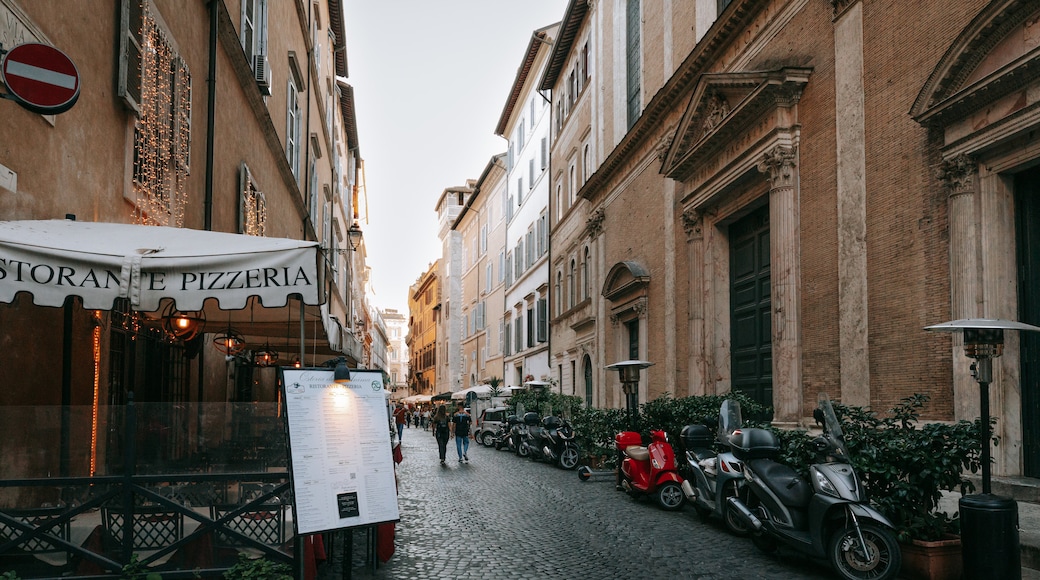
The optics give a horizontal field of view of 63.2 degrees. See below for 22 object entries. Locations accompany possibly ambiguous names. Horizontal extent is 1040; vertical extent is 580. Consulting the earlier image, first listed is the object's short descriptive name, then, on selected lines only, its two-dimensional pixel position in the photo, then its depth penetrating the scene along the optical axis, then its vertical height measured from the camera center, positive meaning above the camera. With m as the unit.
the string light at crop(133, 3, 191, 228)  8.56 +2.45
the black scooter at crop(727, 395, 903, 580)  6.73 -1.31
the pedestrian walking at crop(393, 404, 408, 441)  31.88 -2.22
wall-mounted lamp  24.34 +3.69
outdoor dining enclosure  5.39 -0.49
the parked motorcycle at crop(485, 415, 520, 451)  26.66 -2.54
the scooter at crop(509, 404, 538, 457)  23.97 -2.31
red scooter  11.83 -1.65
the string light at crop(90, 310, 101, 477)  7.38 +0.06
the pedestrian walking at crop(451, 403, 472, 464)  22.08 -1.94
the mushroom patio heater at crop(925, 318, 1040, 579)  6.31 -1.20
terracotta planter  6.82 -1.64
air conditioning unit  14.16 +4.86
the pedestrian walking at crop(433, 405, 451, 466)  22.42 -1.96
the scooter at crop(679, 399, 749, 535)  9.36 -1.34
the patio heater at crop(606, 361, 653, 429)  15.13 -0.33
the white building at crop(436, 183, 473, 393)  64.56 +5.14
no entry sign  5.11 +1.75
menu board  5.59 -0.63
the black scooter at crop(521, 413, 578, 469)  19.39 -1.99
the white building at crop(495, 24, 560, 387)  36.62 +6.67
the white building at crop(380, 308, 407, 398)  144.25 +2.71
